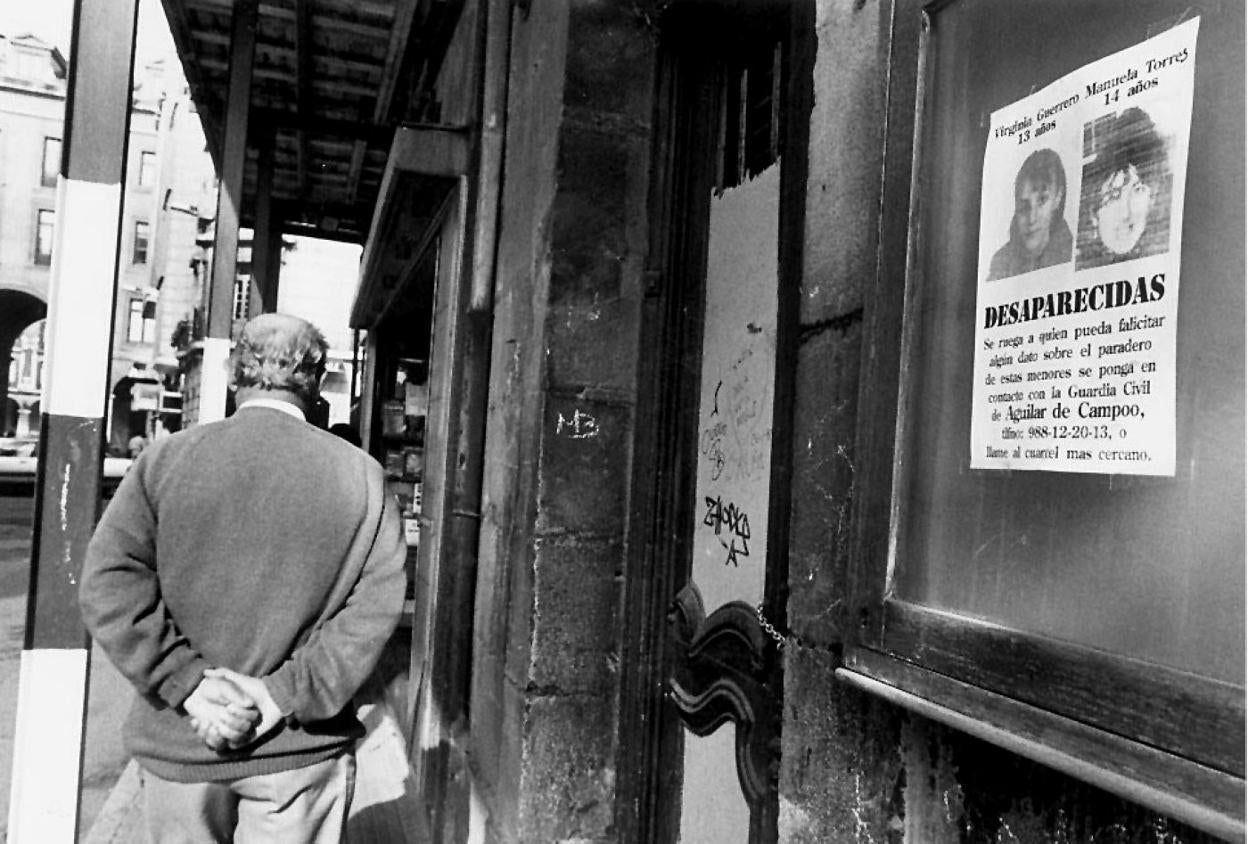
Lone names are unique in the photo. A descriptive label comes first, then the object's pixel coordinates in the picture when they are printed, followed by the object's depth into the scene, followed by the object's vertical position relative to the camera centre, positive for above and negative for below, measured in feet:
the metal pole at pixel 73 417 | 7.56 -0.09
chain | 7.97 -1.54
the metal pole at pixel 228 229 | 22.72 +5.18
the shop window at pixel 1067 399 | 3.28 +0.27
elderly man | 8.04 -1.66
